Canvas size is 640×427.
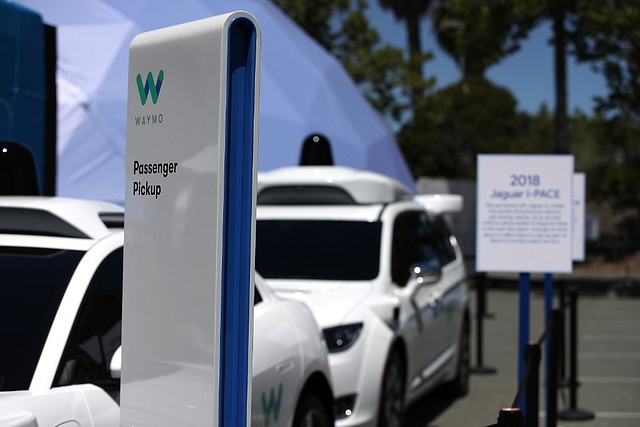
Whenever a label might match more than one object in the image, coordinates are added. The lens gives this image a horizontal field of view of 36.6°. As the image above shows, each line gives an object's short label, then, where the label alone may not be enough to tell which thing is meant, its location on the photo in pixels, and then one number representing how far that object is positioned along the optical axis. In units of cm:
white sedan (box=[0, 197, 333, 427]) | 345
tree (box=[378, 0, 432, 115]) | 4494
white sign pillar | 274
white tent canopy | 1354
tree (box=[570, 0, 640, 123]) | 2162
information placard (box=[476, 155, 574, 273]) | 720
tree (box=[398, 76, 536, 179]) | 3459
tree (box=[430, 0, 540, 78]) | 2347
